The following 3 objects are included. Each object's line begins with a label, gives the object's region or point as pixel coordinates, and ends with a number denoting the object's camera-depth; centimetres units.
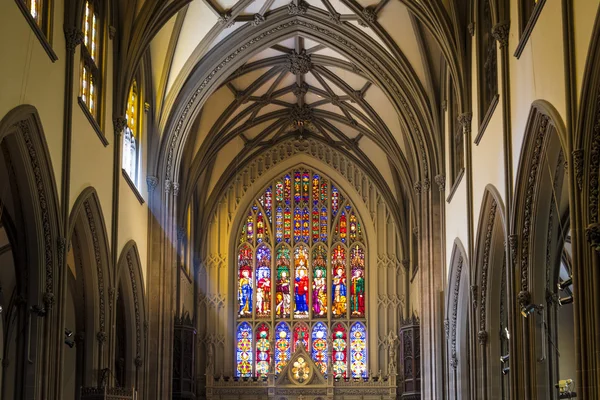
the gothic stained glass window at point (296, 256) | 3781
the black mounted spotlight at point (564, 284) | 1740
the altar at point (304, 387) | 3616
